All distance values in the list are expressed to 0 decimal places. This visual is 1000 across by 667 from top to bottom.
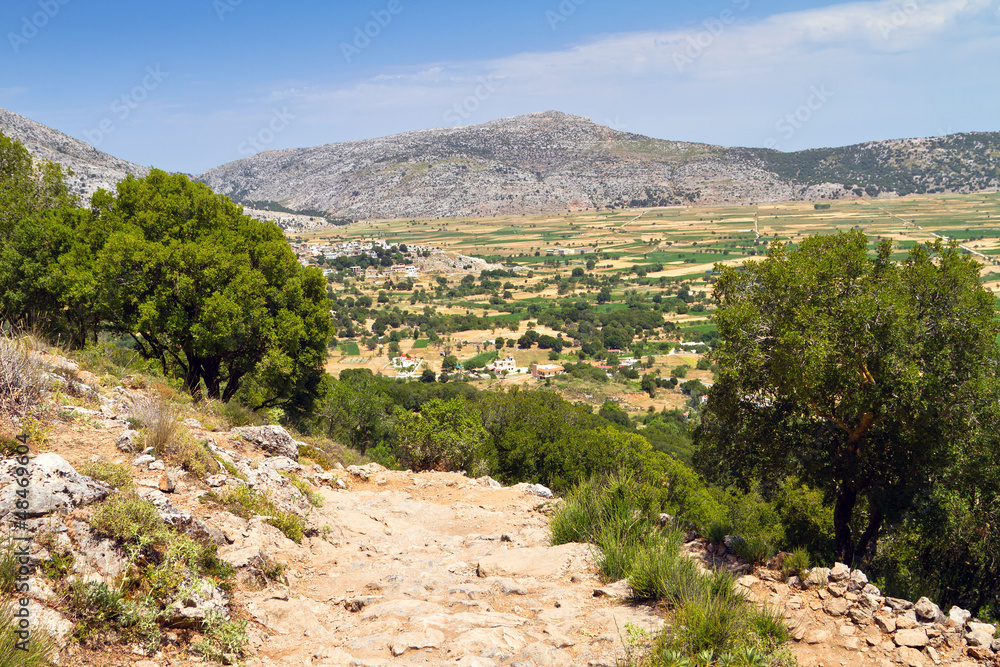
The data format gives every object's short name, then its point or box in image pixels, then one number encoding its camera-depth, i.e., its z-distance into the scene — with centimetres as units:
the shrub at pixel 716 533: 966
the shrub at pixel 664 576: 654
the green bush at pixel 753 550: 890
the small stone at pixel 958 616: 658
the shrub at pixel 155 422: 872
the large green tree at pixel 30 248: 1734
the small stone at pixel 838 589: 720
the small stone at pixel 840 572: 734
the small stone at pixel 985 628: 645
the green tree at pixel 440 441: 1688
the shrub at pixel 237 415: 1441
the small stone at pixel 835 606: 696
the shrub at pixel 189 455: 870
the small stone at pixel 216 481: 868
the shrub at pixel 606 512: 847
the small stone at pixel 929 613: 658
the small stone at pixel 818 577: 755
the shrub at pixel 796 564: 802
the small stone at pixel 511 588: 757
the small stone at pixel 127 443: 843
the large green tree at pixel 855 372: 1019
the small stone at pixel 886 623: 654
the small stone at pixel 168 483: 798
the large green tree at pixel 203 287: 1705
